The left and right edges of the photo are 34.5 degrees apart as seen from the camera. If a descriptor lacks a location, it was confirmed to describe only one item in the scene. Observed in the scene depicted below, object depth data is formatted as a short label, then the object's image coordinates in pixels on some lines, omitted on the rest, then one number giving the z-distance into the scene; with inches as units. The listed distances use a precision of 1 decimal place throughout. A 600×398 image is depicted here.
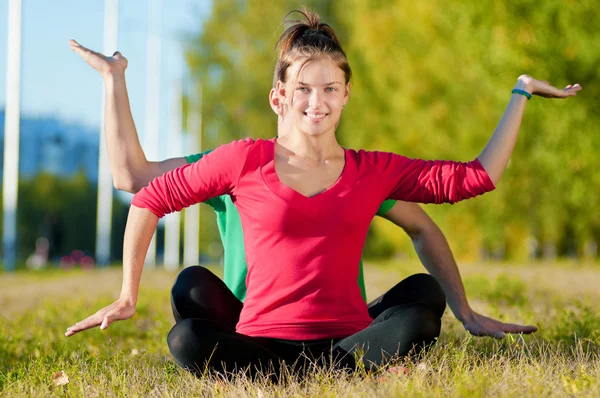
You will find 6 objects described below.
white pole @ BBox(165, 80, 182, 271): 1456.2
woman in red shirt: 152.8
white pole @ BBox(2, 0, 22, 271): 872.9
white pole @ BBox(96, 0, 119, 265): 1179.9
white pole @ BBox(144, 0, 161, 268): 1382.9
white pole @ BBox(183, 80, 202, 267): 1453.0
